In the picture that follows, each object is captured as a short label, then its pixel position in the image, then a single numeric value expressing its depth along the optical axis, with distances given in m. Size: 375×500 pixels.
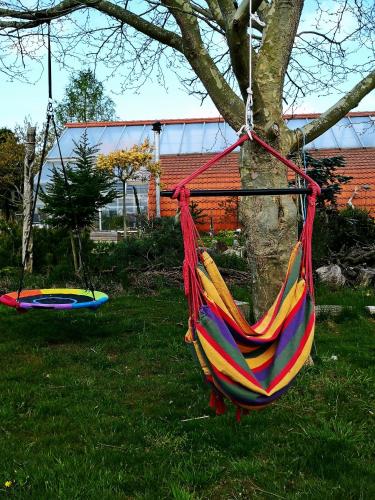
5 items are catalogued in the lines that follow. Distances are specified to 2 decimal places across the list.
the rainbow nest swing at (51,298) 4.07
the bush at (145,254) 7.62
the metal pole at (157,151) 12.36
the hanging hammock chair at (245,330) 2.18
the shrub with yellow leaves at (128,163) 10.34
